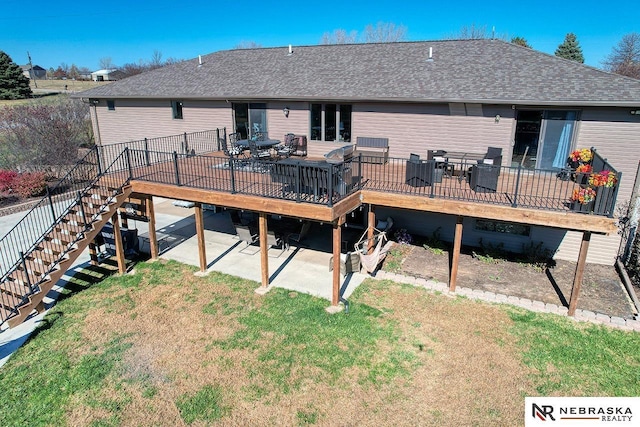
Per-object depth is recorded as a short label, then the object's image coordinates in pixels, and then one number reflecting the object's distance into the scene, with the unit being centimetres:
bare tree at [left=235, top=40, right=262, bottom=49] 5901
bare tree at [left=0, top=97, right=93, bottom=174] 1977
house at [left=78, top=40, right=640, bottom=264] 1039
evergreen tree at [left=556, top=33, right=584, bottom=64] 4450
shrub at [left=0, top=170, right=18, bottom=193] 1619
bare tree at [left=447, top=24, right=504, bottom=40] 4303
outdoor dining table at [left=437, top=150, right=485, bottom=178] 1066
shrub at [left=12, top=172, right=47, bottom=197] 1641
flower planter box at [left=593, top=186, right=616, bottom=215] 759
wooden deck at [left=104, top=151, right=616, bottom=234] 823
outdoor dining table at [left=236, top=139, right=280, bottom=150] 1221
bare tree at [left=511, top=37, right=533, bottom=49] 3754
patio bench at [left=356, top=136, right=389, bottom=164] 1242
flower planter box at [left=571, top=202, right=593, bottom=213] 788
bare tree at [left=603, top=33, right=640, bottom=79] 4322
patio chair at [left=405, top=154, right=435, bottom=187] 937
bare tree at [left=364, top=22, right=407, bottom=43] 4484
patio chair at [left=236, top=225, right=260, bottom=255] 1191
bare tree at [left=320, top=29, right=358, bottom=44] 4747
